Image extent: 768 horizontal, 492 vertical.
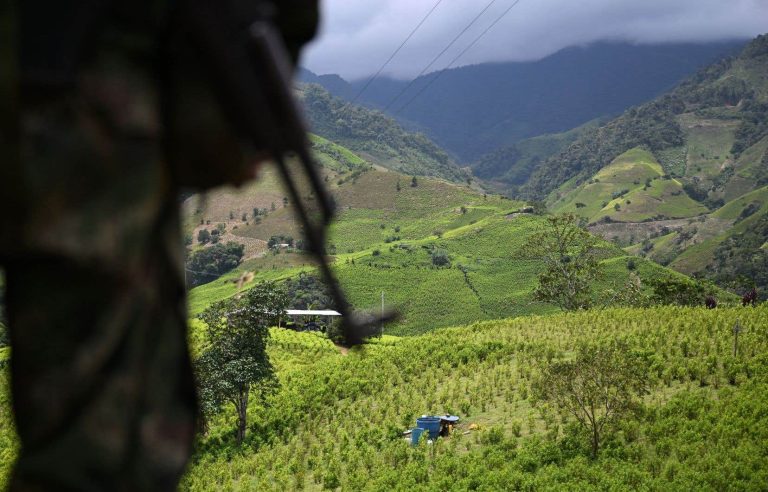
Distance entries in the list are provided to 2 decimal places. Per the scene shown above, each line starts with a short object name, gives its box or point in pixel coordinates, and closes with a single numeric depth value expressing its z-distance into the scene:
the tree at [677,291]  40.50
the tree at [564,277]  40.41
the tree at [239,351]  19.17
